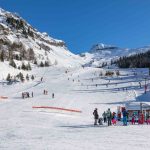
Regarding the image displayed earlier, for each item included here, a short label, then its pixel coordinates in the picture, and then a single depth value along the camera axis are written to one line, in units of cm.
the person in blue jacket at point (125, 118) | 1736
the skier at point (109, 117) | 1734
